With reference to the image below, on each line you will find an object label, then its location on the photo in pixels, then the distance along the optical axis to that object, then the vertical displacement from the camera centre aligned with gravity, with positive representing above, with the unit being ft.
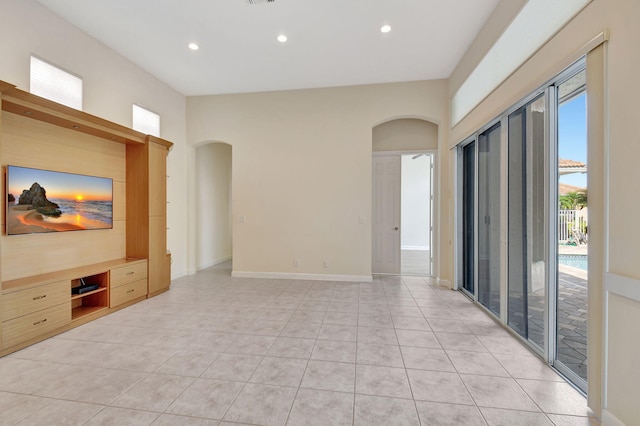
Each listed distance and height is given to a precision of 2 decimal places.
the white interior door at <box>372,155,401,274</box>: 18.93 -0.15
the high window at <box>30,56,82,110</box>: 10.32 +5.27
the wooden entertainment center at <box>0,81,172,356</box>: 9.13 -1.21
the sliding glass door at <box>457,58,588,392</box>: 7.10 -0.27
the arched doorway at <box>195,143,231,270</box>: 20.59 +0.65
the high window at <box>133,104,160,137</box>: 15.15 +5.38
